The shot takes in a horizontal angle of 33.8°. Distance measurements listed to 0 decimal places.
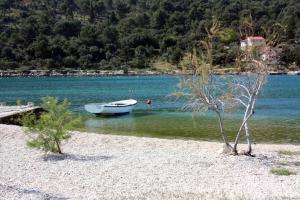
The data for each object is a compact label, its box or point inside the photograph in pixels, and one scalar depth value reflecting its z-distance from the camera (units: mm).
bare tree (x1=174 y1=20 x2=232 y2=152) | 17750
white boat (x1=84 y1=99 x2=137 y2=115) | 41906
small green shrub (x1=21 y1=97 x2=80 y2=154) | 18250
